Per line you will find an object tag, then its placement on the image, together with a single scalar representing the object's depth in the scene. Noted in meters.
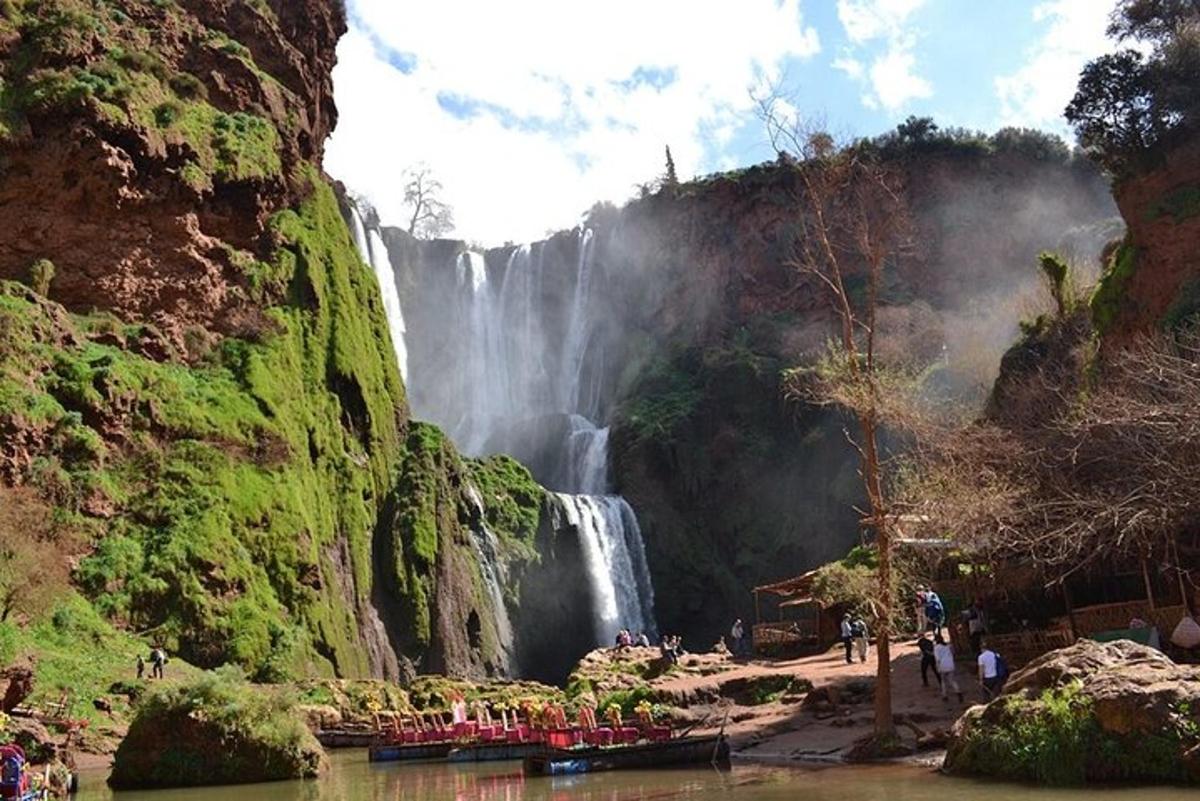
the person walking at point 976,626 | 25.67
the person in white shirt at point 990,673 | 20.31
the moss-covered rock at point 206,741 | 19.36
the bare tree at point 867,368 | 19.11
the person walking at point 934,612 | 25.57
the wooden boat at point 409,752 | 25.67
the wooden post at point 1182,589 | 20.89
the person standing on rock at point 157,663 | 27.02
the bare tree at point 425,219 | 89.75
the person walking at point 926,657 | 23.38
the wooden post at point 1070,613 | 23.67
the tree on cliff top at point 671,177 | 80.46
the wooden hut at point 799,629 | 38.22
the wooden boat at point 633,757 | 20.36
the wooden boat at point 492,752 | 24.95
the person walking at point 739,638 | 42.59
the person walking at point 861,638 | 31.36
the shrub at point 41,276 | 35.41
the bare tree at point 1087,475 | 20.42
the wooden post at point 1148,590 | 21.86
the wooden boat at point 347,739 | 29.25
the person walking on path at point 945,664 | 21.88
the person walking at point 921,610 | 28.02
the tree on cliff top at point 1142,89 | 32.78
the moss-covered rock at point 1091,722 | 12.98
